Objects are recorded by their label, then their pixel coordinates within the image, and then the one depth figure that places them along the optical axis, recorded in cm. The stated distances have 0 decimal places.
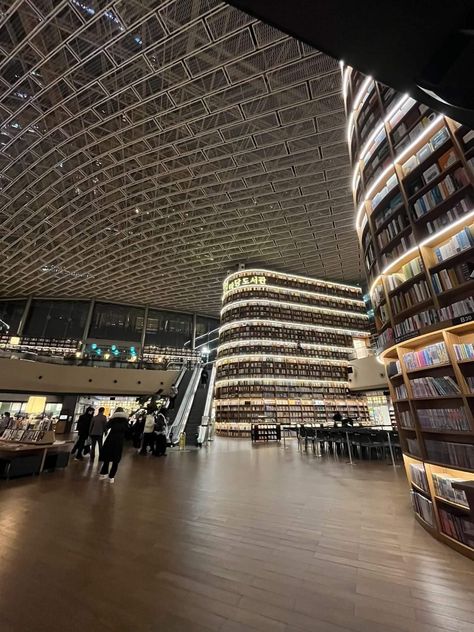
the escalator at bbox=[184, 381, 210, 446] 953
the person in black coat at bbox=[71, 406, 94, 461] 697
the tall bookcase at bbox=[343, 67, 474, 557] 245
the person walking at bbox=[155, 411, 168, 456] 745
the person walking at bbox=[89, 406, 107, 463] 648
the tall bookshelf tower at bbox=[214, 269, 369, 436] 1478
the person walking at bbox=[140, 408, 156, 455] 762
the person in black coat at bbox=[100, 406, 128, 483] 457
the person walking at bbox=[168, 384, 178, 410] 1155
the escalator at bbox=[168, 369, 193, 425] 1040
